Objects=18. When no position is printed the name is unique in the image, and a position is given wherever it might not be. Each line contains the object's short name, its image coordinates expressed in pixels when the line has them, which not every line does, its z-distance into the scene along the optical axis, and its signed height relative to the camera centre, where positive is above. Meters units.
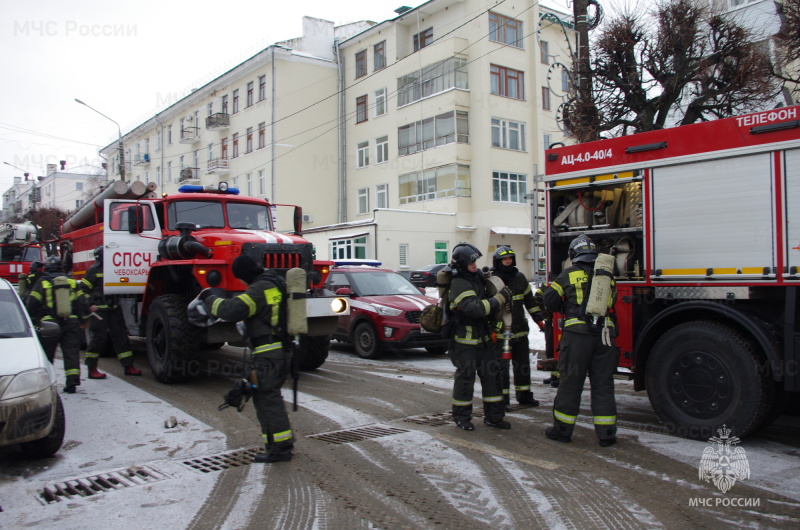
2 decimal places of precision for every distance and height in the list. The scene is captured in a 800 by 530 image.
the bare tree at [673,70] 10.90 +3.65
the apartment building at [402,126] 29.94 +8.15
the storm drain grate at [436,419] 6.40 -1.50
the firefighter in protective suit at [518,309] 6.95 -0.38
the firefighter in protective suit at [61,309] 7.95 -0.34
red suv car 10.94 -0.62
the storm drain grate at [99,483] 4.48 -1.52
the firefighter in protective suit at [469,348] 6.02 -0.70
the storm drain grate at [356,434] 5.78 -1.49
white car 4.74 -0.87
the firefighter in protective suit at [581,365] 5.45 -0.82
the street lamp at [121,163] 22.69 +4.52
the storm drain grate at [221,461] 5.01 -1.50
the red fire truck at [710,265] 5.17 +0.06
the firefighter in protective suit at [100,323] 8.92 -0.61
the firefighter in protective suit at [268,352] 5.07 -0.60
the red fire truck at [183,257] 8.08 +0.32
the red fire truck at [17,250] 20.45 +1.15
